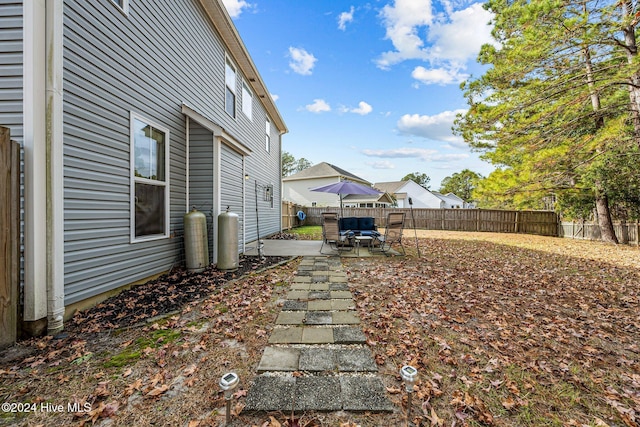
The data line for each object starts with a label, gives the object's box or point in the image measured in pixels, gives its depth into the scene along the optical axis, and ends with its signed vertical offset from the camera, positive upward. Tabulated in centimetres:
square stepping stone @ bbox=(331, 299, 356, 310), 355 -131
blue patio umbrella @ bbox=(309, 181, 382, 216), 796 +77
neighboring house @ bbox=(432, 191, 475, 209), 3815 +193
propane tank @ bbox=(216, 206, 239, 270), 533 -59
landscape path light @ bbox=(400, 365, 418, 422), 151 -97
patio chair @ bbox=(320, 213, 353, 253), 736 -45
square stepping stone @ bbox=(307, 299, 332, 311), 353 -130
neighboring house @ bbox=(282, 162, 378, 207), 2591 +320
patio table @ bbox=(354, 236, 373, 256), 756 -77
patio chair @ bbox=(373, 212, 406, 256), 728 -42
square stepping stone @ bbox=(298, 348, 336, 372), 218 -132
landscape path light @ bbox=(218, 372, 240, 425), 143 -96
